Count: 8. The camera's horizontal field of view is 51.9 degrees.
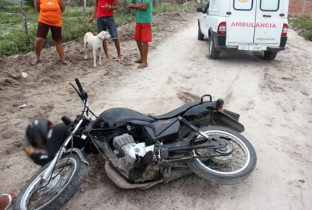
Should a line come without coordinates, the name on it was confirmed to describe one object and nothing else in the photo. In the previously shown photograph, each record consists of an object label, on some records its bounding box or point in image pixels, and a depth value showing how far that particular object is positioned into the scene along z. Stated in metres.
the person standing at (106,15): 7.18
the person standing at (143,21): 6.88
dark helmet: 2.02
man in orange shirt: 6.73
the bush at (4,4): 19.57
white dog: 7.10
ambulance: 7.79
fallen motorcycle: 2.83
